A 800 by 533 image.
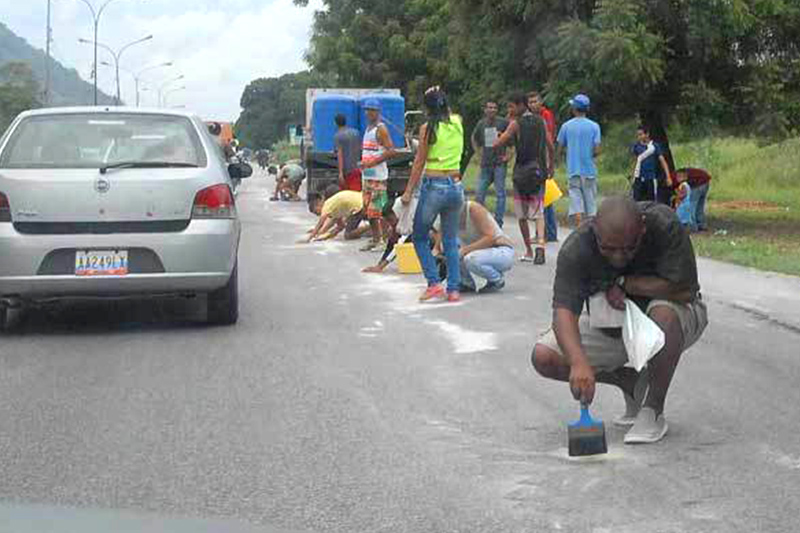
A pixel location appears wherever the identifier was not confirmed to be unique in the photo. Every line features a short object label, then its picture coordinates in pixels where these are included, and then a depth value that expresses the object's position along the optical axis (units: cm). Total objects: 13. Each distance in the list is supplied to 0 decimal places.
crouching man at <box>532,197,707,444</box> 584
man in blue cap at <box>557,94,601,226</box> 1542
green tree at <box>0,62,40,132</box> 6047
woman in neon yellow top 1098
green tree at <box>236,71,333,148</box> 14300
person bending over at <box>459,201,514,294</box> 1157
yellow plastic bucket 1359
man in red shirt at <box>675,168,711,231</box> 1915
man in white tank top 1529
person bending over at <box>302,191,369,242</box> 1714
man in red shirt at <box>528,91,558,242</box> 1634
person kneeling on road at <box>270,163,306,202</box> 3133
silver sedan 908
